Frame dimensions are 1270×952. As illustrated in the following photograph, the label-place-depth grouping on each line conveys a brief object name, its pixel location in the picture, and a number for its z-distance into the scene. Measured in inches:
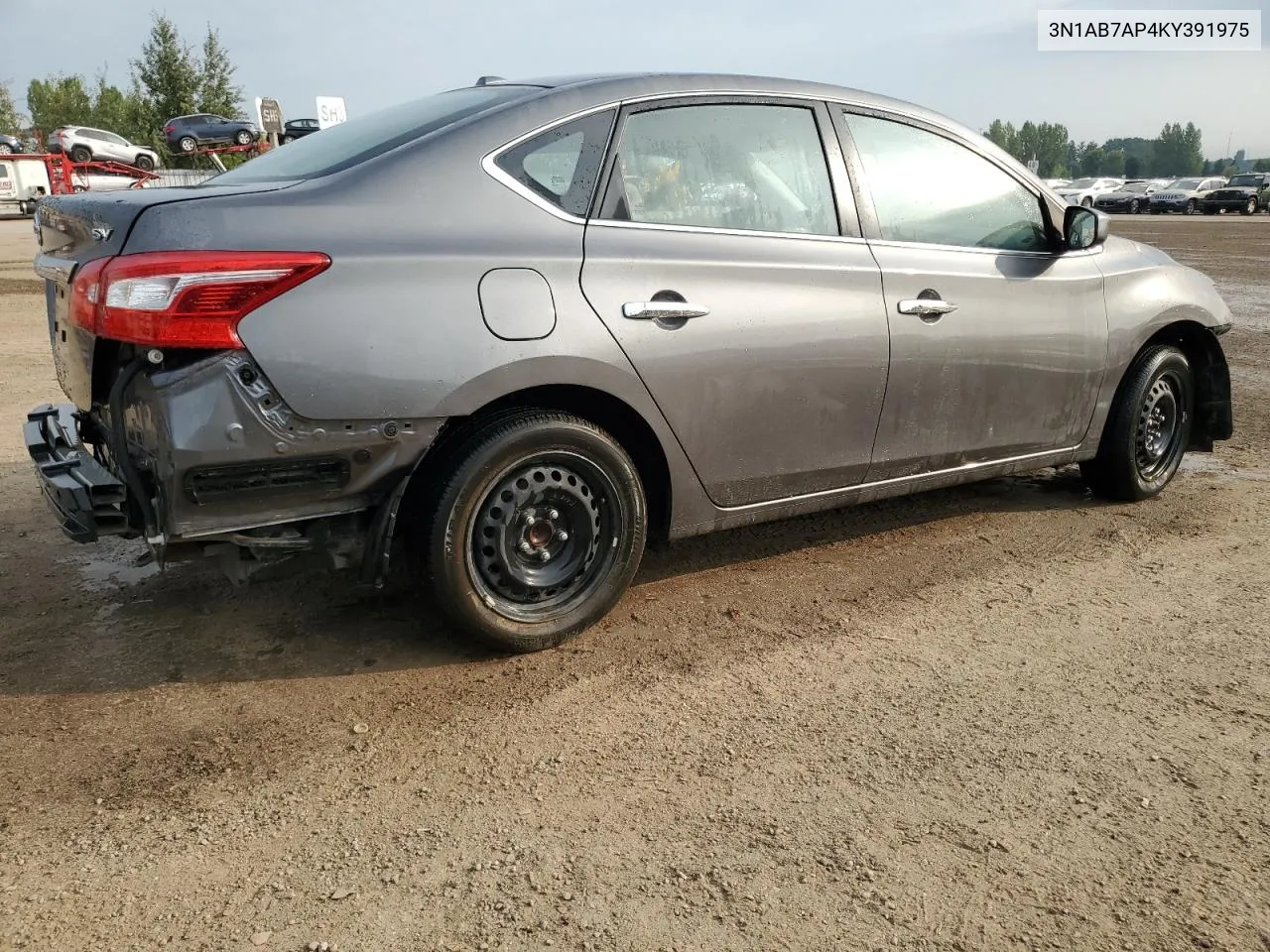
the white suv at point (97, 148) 1435.8
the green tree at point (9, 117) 2436.0
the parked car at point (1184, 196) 1781.5
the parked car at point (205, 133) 1497.3
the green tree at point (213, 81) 1763.0
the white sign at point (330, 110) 580.9
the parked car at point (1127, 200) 1851.6
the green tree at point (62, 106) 2391.7
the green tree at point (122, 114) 1808.6
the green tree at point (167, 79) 1712.6
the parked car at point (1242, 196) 1706.4
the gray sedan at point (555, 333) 106.0
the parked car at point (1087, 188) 1800.2
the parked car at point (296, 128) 1176.2
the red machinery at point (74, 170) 1320.1
